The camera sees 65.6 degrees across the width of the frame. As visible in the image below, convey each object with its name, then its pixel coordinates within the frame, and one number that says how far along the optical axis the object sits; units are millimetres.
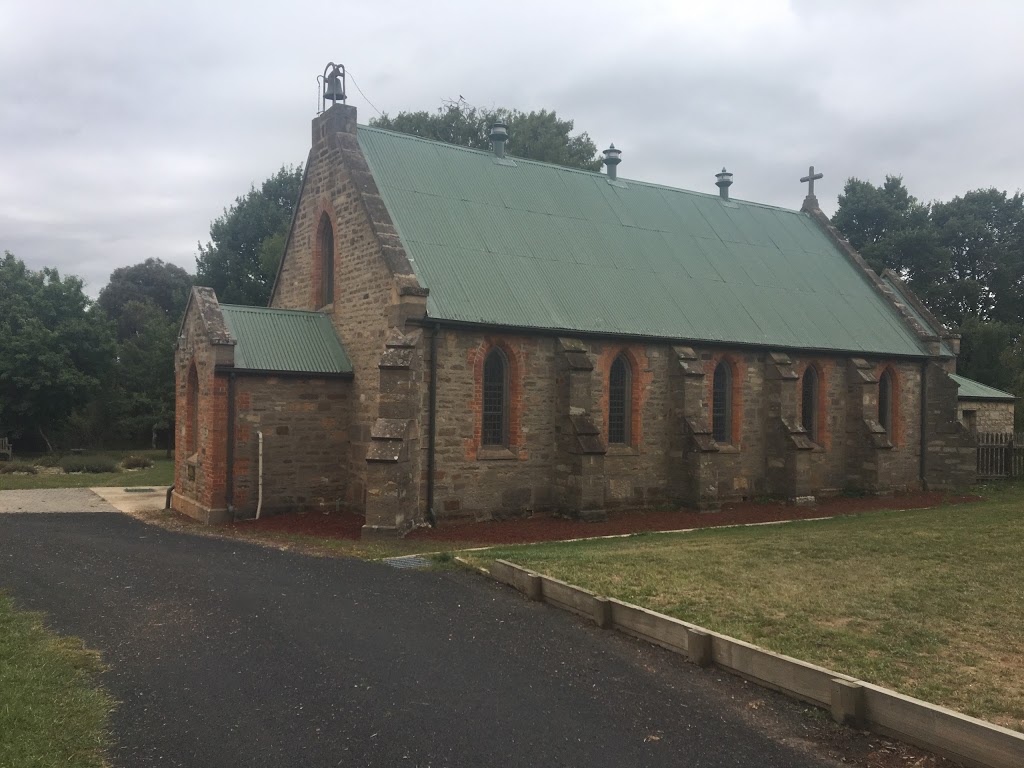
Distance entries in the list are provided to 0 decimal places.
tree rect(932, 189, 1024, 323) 48750
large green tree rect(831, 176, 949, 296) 47375
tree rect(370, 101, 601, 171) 41656
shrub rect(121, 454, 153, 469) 34094
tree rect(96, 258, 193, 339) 64875
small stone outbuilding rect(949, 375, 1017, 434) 30531
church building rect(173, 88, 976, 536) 18297
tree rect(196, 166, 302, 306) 46688
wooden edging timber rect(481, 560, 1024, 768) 5823
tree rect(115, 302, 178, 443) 40500
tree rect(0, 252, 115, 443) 37938
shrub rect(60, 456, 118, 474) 32125
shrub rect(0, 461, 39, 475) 30766
